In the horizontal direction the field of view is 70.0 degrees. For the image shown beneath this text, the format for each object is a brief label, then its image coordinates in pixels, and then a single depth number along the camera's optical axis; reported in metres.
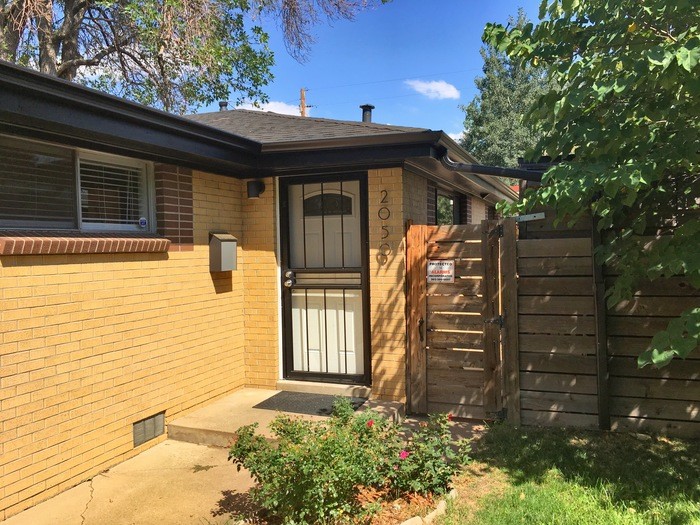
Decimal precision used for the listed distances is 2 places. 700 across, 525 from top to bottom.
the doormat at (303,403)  5.08
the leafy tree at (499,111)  25.77
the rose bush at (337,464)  2.81
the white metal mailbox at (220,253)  5.39
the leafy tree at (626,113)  2.79
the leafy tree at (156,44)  7.97
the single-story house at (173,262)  3.57
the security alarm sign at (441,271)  5.17
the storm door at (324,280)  5.80
